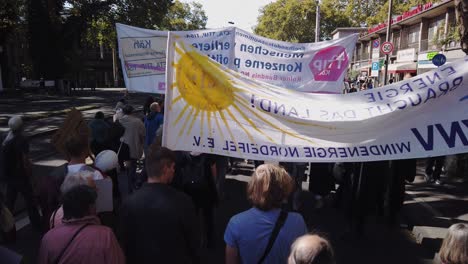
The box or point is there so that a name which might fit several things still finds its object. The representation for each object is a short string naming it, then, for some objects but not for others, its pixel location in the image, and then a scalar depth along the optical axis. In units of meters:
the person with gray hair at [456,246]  2.18
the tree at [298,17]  62.28
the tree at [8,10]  17.17
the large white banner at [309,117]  3.40
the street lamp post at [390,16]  22.94
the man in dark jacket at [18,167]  5.29
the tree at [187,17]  73.81
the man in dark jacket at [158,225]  2.59
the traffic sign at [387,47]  17.88
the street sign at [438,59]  12.84
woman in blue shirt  2.46
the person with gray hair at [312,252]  1.81
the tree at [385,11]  51.69
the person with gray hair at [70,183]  2.81
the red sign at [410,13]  32.88
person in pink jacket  2.34
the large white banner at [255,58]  7.29
